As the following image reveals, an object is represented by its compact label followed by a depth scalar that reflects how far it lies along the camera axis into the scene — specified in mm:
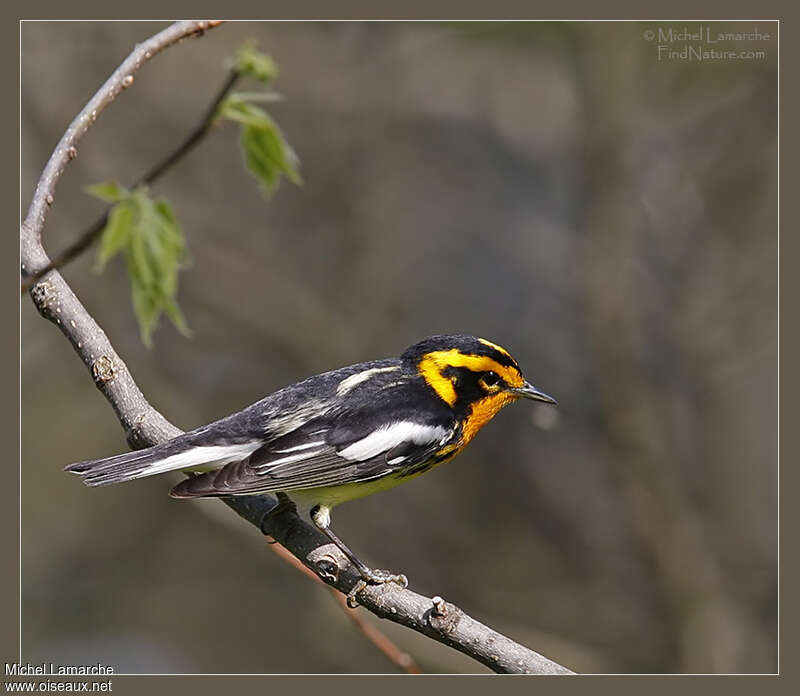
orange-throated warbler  8187
